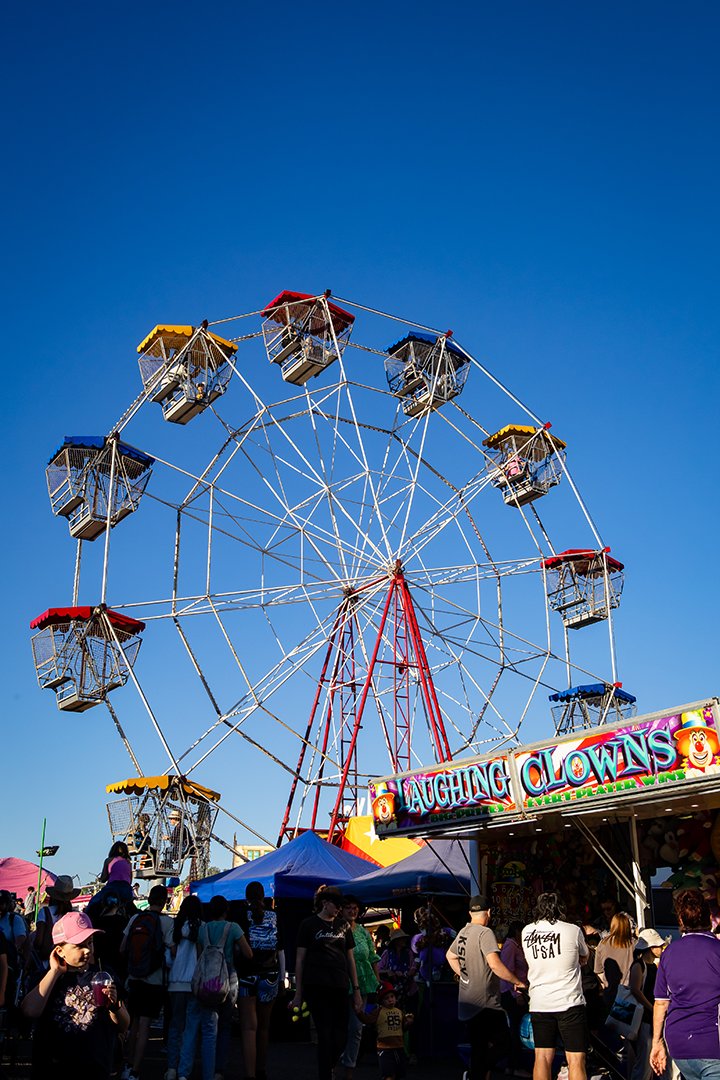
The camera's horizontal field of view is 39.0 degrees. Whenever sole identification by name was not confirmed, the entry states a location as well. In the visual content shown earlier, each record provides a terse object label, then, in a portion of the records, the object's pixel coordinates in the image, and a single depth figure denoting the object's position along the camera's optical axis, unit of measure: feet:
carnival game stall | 29.91
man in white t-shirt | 20.72
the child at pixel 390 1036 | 24.59
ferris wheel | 61.36
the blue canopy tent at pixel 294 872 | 42.96
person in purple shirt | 15.19
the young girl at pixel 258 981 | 25.76
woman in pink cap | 12.72
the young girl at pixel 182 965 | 23.80
